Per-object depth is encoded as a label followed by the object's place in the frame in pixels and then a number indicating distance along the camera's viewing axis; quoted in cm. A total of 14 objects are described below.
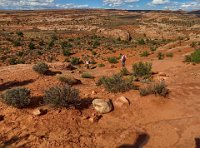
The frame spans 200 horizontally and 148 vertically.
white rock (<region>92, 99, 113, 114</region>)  475
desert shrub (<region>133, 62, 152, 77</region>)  867
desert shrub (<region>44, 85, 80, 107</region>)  462
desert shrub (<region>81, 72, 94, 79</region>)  807
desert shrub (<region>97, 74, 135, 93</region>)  559
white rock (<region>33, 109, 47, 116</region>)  441
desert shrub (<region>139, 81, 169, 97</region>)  541
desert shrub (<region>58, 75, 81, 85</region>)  668
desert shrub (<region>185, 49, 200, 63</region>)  1038
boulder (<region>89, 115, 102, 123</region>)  443
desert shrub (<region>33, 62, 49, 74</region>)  760
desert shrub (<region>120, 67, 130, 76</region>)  906
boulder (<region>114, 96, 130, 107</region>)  502
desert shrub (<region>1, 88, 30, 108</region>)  459
